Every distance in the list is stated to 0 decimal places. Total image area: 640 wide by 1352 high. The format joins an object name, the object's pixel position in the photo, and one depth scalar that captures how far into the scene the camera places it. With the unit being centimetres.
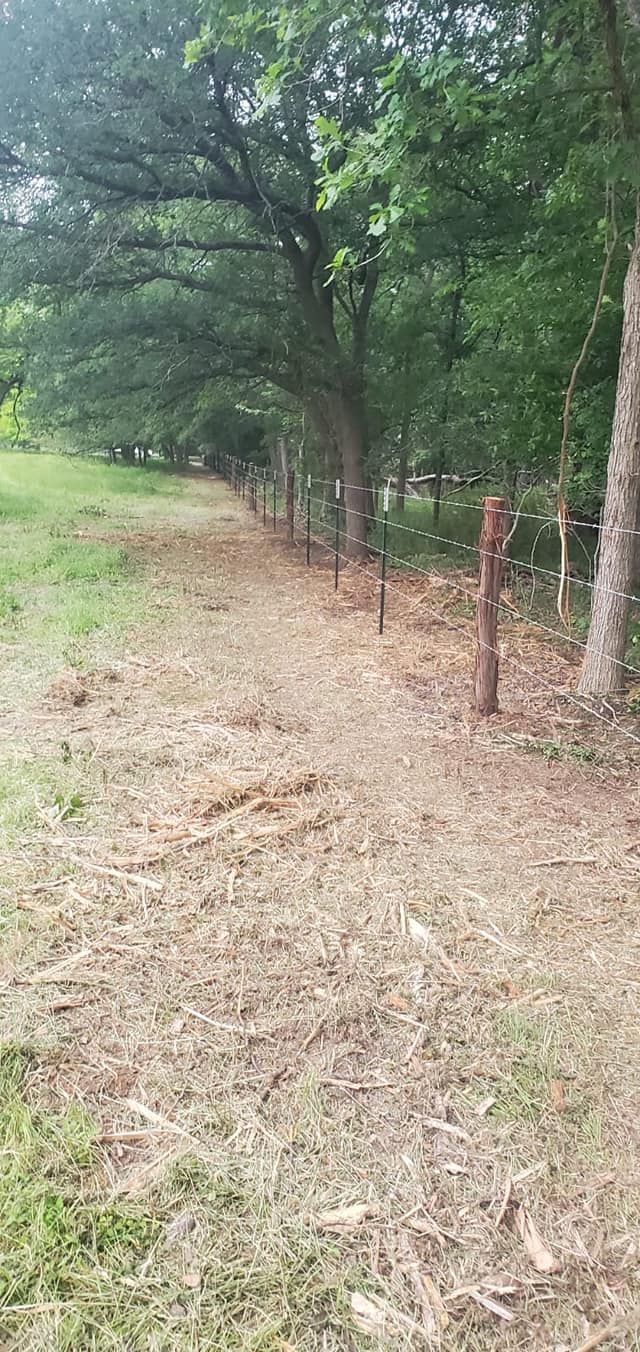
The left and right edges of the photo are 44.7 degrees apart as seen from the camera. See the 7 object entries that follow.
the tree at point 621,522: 464
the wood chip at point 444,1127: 193
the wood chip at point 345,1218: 170
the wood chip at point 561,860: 322
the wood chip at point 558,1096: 202
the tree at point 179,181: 740
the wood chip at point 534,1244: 163
